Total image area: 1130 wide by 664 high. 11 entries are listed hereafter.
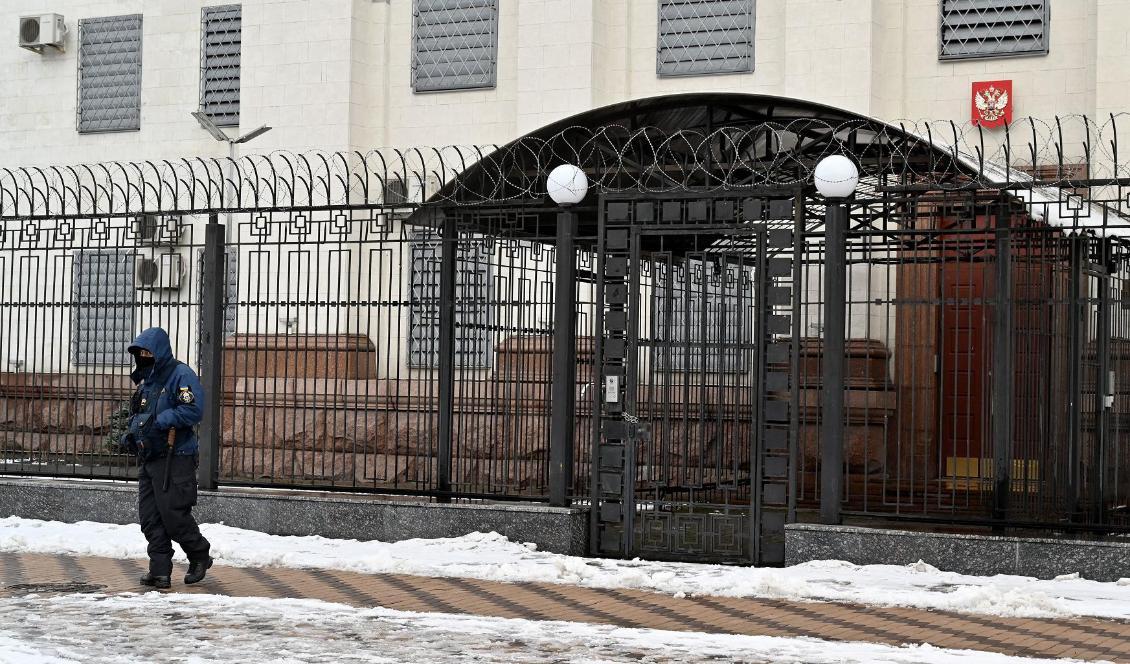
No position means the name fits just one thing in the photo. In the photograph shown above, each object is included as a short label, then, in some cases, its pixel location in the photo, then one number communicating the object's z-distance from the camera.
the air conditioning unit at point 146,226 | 12.43
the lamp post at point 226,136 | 18.98
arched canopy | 16.11
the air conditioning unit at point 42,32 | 21.52
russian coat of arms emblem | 16.41
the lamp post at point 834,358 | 10.30
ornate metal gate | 10.31
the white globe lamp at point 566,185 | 10.70
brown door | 15.18
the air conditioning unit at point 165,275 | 20.21
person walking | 9.25
